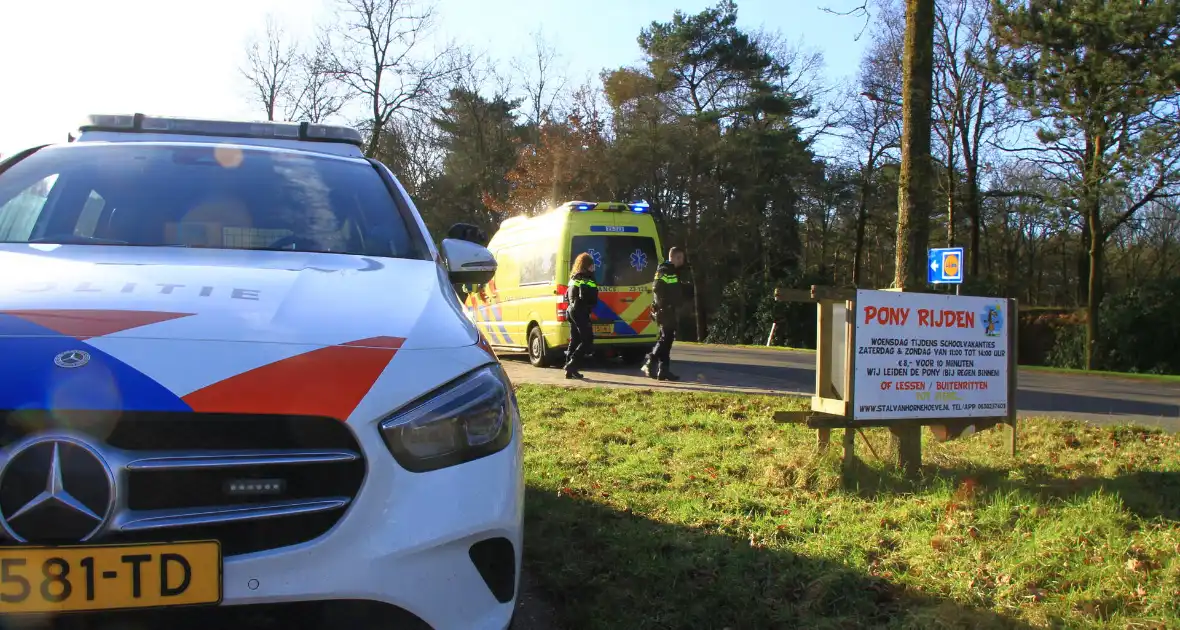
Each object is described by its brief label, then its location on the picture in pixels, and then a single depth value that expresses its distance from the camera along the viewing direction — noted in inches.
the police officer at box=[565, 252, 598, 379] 437.7
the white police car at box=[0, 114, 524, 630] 68.3
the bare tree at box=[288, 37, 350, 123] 1269.7
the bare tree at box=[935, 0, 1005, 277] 1076.5
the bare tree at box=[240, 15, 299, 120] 1357.0
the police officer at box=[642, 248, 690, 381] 426.3
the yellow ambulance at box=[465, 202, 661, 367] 518.6
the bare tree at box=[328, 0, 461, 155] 1259.8
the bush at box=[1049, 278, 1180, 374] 861.2
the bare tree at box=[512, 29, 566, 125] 1562.5
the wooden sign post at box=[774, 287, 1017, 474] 192.4
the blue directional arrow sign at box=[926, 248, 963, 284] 590.9
